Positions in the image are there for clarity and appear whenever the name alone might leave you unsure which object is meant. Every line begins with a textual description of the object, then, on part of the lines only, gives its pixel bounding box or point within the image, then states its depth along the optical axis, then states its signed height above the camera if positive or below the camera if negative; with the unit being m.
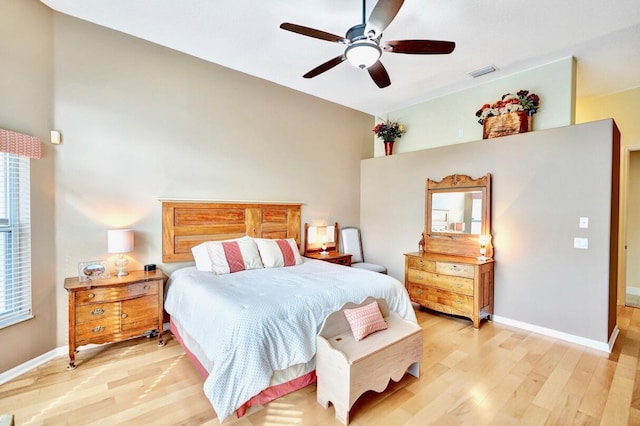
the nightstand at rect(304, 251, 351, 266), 4.47 -0.73
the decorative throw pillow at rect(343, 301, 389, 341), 2.24 -0.86
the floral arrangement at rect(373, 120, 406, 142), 5.16 +1.42
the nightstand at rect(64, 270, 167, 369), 2.59 -0.95
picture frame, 2.84 -0.62
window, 2.44 -0.28
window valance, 2.32 +0.53
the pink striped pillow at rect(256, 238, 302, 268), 3.56 -0.55
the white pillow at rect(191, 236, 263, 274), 3.24 -0.54
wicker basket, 3.62 +1.12
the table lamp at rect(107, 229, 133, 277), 2.88 -0.34
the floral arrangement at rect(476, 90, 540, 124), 3.58 +1.36
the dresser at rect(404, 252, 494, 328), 3.54 -0.94
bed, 1.91 -0.75
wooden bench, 1.94 -1.05
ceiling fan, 2.12 +1.29
